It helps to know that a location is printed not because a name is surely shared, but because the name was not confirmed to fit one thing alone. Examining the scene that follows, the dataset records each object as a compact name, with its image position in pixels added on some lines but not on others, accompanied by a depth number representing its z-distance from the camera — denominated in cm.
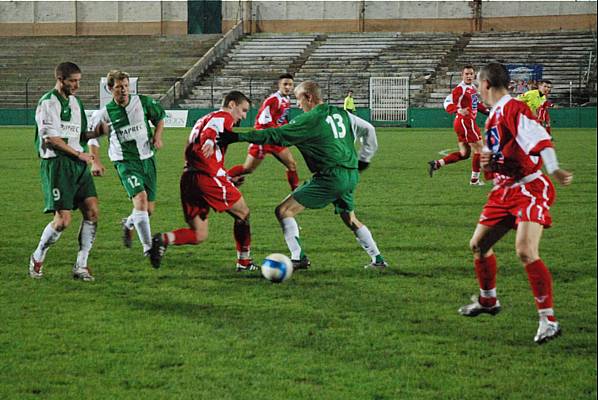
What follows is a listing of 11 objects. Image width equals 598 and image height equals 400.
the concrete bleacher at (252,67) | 8937
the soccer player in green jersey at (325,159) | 1477
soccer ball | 1402
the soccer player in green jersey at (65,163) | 1446
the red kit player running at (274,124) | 2525
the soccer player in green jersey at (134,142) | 1625
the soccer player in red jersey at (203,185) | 1491
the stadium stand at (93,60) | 7769
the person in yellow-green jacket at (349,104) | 7337
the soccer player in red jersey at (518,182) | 1067
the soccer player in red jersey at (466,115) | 2980
